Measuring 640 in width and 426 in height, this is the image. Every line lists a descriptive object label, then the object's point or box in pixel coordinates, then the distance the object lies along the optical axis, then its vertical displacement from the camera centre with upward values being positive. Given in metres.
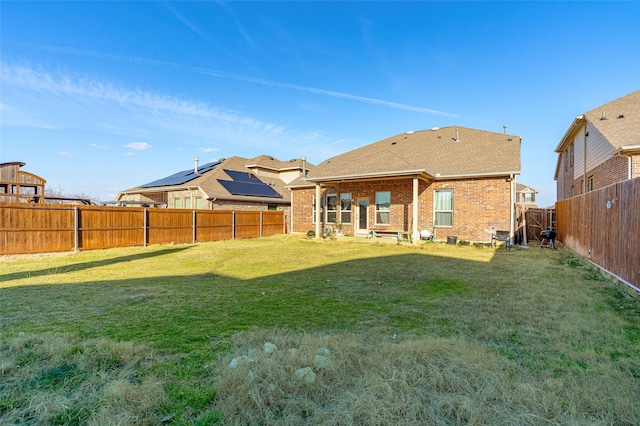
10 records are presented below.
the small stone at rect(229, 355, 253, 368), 2.79 -1.38
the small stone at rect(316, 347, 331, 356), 3.04 -1.39
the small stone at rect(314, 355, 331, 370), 2.81 -1.39
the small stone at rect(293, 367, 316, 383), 2.60 -1.40
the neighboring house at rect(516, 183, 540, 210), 42.95 +2.32
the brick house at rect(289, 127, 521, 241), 13.68 +1.31
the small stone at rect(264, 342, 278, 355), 3.09 -1.39
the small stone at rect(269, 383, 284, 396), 2.46 -1.43
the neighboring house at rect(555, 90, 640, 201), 9.24 +2.47
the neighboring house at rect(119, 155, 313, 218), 21.69 +1.74
